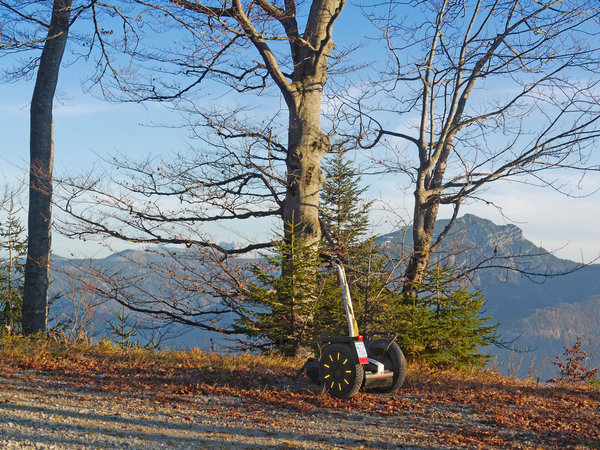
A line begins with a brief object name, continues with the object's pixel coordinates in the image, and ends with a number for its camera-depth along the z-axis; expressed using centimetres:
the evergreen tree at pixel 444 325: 1060
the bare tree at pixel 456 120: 1350
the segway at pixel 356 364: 654
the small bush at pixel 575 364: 1466
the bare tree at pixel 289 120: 1152
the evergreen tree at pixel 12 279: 1429
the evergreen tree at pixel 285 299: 962
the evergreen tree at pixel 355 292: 982
